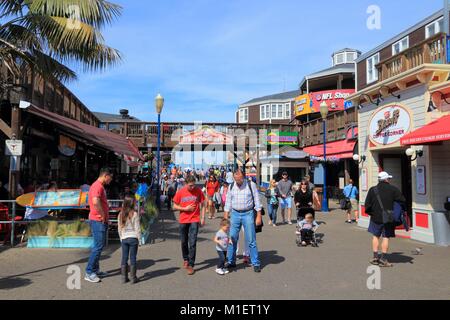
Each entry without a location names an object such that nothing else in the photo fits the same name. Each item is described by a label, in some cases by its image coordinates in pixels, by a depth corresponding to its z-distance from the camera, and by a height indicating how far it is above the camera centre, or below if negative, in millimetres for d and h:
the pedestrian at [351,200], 13312 -977
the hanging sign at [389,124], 10281 +1322
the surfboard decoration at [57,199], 8867 -630
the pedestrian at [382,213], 6992 -753
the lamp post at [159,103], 14797 +2632
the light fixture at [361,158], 12266 +457
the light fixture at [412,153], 9703 +469
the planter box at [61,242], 8320 -1515
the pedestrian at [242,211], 6641 -677
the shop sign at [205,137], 26438 +2385
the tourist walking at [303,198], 9977 -679
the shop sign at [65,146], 12883 +888
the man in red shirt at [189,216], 6418 -740
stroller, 8961 -1518
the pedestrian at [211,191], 14500 -738
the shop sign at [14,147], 8648 +564
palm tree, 8234 +3020
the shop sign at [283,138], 29422 +2560
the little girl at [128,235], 5777 -955
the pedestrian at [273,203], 12672 -1020
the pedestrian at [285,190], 12742 -607
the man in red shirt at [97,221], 5852 -763
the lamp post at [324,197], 16822 -1093
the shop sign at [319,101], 29453 +5650
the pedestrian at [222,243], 6406 -1225
